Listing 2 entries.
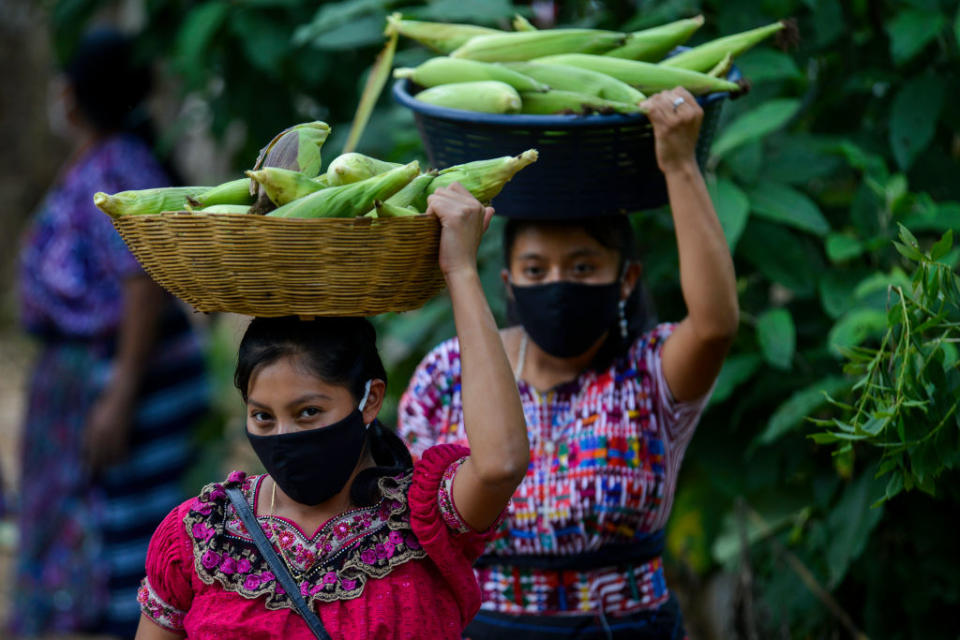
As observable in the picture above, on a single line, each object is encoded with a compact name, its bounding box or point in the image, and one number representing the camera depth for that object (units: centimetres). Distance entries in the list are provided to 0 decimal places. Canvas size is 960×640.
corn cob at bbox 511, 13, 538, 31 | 547
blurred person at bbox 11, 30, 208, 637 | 833
